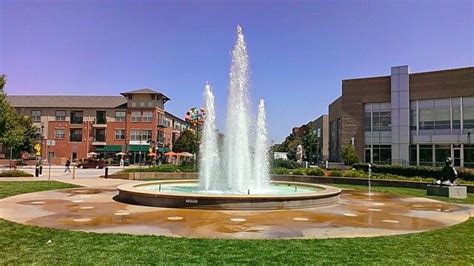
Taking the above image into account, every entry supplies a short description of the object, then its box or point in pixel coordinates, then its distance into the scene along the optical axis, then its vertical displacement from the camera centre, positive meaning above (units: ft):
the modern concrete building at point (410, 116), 151.53 +16.53
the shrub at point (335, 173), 101.04 -5.28
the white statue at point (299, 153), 178.50 -0.09
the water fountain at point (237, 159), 58.70 -1.33
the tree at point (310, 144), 304.85 +7.20
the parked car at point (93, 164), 186.50 -7.03
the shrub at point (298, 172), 104.97 -5.30
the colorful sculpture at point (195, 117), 162.71 +15.40
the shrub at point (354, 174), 98.62 -5.38
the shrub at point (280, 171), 107.51 -5.33
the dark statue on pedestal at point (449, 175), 64.91 -3.53
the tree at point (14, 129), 153.58 +10.42
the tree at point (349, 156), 154.30 -1.00
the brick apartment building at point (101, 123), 248.93 +17.88
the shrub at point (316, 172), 102.34 -5.10
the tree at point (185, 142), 258.98 +6.35
